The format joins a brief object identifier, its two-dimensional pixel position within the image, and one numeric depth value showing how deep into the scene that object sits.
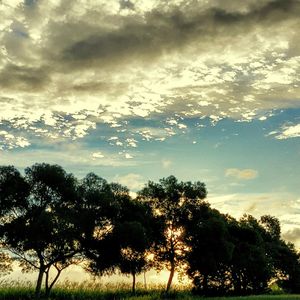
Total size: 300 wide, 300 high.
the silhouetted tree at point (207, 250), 72.19
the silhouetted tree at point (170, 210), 75.19
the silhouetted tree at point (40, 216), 54.50
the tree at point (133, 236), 60.25
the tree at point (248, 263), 78.81
